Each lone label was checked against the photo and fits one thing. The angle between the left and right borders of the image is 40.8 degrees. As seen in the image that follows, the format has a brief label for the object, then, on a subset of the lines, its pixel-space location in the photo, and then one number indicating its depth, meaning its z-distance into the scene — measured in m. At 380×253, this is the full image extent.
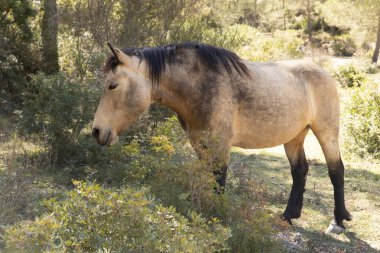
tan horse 4.47
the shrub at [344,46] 33.09
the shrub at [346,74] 20.96
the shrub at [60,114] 7.02
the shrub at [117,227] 2.75
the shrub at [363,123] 10.26
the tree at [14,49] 9.88
